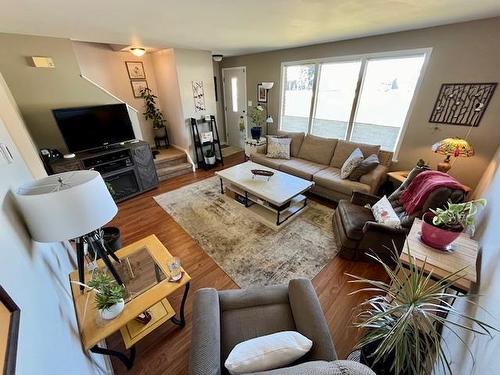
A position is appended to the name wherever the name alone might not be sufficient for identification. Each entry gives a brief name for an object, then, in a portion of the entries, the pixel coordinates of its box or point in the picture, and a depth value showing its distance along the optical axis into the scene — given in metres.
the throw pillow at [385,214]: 1.99
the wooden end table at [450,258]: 1.22
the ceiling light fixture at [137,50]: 3.45
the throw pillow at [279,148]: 4.05
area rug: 2.21
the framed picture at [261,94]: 4.89
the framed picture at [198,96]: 4.36
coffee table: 2.80
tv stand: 3.06
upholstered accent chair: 1.03
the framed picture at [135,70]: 4.20
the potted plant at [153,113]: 4.51
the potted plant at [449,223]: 1.30
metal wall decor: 2.41
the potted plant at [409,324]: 0.92
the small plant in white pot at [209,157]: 4.72
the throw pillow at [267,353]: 0.92
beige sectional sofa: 3.05
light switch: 0.99
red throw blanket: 1.76
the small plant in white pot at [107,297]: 1.25
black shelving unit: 4.57
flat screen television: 2.95
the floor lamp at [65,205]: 0.96
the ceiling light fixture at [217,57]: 4.59
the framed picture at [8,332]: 0.47
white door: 5.33
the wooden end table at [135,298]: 1.23
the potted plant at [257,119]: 4.85
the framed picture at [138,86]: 4.35
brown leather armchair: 1.76
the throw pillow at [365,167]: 3.00
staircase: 4.29
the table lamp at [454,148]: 2.35
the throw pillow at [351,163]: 3.10
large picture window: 3.06
